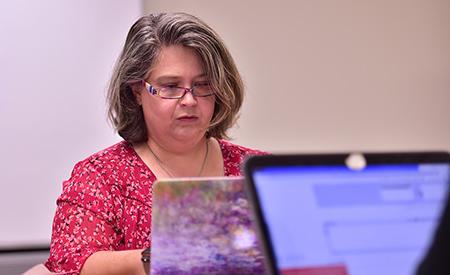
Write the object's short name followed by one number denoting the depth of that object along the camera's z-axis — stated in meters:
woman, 4.49
